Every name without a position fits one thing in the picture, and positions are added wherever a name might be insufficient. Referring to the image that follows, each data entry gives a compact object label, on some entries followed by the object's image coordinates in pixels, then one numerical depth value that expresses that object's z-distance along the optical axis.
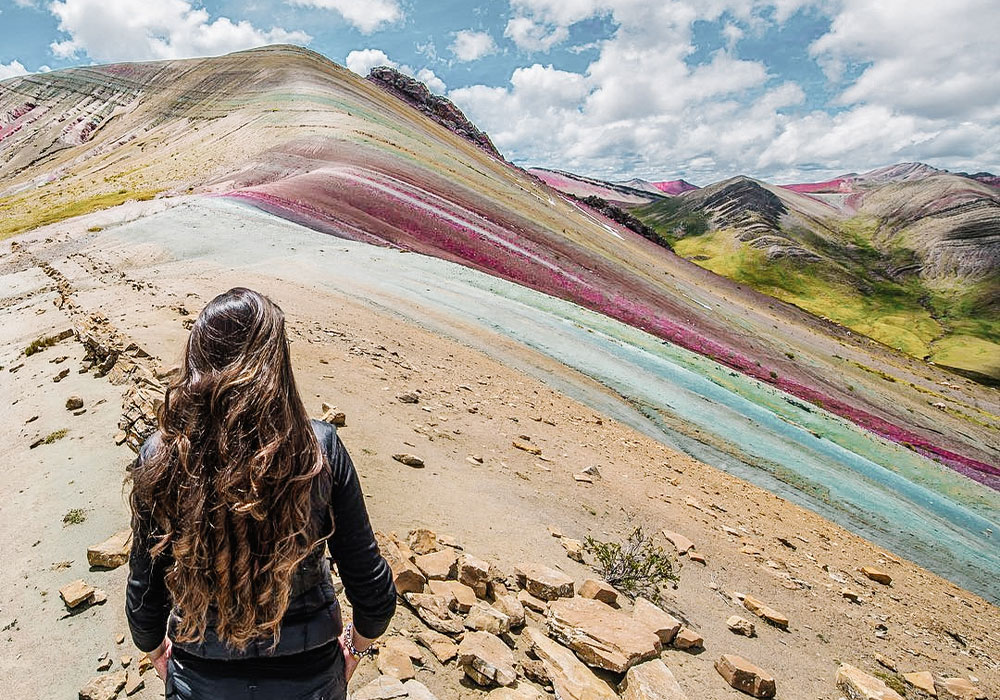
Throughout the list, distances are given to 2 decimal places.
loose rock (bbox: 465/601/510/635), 5.19
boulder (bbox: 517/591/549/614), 5.88
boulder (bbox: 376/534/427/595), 5.45
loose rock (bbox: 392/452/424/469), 8.63
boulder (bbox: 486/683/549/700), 4.55
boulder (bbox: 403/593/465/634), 5.12
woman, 2.40
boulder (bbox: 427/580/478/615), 5.39
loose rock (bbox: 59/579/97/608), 5.02
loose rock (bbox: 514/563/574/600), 6.16
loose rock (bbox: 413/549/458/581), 5.77
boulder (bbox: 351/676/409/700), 4.12
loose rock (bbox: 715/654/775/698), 5.88
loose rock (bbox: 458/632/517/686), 4.68
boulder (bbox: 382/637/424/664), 4.76
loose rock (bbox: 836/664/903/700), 6.43
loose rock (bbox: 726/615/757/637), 7.23
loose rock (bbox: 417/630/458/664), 4.84
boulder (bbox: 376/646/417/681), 4.52
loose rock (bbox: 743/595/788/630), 7.75
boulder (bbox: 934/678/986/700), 7.40
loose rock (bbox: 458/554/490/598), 5.76
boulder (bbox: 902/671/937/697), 7.28
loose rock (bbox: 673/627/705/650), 6.14
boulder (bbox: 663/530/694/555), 9.08
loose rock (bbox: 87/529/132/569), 5.41
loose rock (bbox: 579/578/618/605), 6.37
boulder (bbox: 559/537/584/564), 7.55
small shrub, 7.12
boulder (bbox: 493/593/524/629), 5.47
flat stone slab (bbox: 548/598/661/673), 5.23
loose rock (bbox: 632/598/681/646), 6.05
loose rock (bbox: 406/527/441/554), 6.38
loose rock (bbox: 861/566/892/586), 10.82
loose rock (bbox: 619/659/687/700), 4.91
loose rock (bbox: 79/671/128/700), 4.23
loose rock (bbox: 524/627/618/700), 4.76
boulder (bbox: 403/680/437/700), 4.24
